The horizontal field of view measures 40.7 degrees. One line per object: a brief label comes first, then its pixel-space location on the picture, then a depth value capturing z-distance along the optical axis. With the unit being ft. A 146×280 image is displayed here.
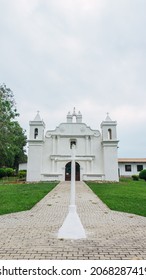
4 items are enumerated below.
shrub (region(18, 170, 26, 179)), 98.03
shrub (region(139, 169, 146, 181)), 86.37
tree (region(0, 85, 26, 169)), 68.89
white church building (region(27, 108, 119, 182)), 76.02
